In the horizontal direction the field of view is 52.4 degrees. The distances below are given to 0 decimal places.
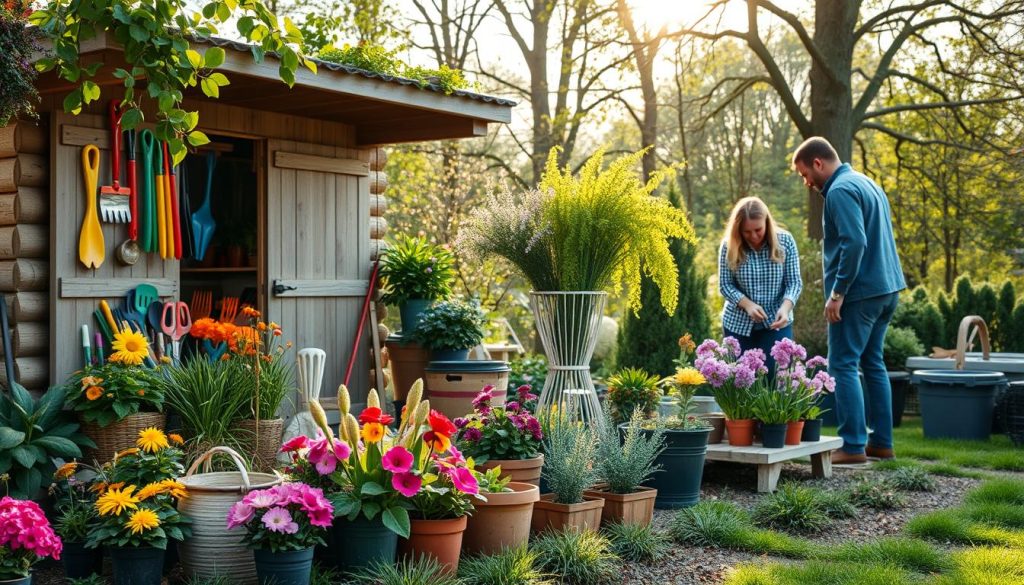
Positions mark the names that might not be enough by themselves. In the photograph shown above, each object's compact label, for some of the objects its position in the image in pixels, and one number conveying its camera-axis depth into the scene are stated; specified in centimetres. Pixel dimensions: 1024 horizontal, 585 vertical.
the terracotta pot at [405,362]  734
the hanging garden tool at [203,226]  700
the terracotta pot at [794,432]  614
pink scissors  598
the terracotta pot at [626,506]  478
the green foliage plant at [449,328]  707
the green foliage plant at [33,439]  453
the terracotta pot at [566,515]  450
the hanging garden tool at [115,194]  573
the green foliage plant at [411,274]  741
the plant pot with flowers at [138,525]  372
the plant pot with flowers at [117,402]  481
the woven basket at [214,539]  389
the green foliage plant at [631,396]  627
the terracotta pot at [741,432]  613
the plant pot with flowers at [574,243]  587
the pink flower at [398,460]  376
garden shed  554
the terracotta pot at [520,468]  459
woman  651
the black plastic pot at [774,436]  602
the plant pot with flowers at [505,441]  462
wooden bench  587
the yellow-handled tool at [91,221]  562
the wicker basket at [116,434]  486
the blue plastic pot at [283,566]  361
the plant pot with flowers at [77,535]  396
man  626
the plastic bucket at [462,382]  672
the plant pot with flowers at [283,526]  360
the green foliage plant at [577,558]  413
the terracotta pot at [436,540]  392
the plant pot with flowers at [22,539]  335
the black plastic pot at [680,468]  548
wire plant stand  592
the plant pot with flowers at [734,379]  597
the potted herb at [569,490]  452
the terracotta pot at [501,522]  419
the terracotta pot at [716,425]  634
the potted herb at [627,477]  480
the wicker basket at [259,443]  512
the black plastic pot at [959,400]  763
